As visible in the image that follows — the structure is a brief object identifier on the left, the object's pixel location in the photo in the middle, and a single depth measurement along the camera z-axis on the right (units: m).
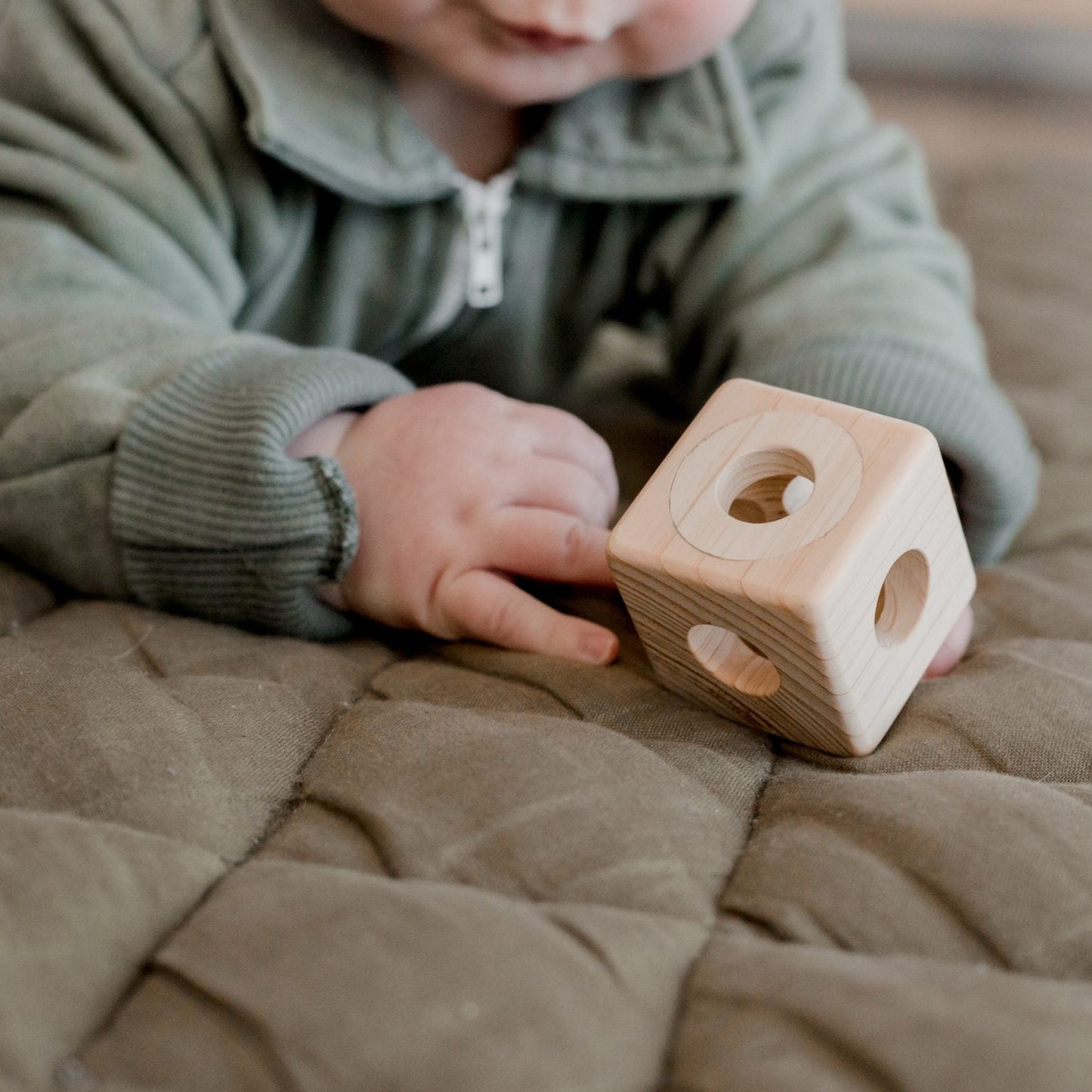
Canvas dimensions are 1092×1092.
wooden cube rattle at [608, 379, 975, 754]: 0.43
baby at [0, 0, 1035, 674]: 0.59
